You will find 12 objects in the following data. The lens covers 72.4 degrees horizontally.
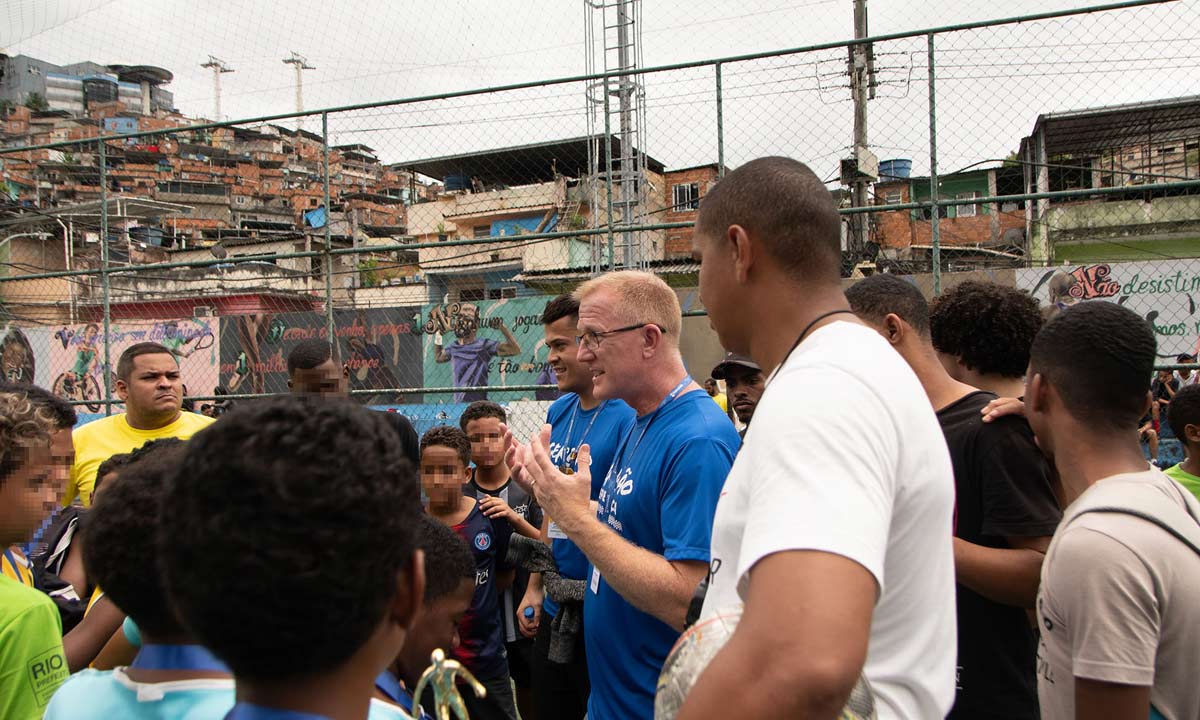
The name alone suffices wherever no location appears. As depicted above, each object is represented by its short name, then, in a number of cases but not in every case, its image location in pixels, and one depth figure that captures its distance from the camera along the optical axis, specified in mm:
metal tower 6285
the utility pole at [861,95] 5664
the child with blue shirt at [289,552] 904
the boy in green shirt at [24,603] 1756
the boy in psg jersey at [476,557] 3623
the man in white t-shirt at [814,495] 1008
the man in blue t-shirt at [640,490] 2102
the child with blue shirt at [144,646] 1383
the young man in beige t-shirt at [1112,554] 1581
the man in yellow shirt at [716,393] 7479
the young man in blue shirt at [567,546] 3053
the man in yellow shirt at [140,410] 4391
